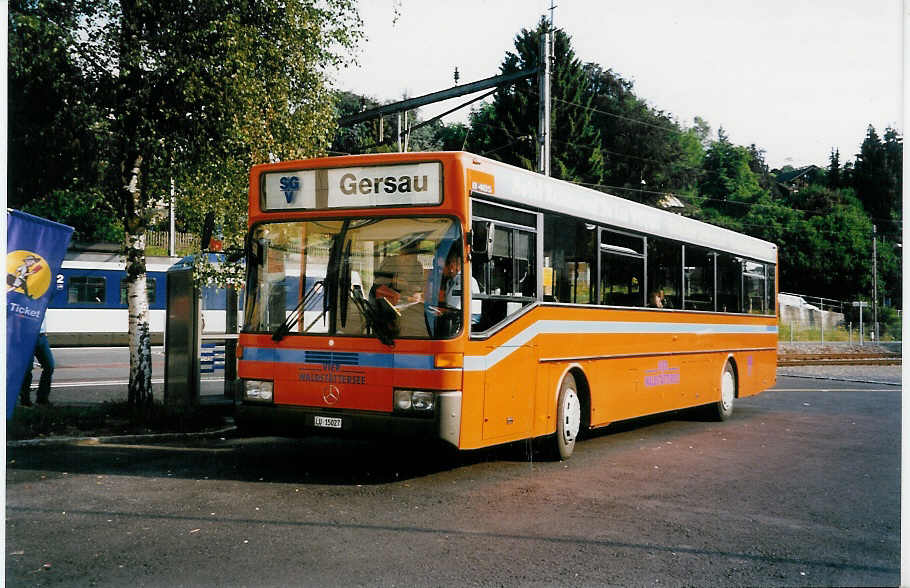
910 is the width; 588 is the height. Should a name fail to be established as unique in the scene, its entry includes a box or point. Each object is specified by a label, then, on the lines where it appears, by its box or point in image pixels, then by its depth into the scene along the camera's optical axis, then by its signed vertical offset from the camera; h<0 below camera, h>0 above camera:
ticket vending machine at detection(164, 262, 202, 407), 12.30 -0.06
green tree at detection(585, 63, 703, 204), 27.94 +7.45
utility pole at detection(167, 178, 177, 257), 28.30 +2.87
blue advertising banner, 8.20 +0.51
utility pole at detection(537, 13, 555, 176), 15.50 +3.91
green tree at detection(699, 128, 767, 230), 41.97 +7.79
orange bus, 8.12 +0.32
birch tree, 10.94 +2.98
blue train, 29.20 +1.08
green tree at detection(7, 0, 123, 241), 10.08 +2.54
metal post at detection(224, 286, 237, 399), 13.06 -0.31
